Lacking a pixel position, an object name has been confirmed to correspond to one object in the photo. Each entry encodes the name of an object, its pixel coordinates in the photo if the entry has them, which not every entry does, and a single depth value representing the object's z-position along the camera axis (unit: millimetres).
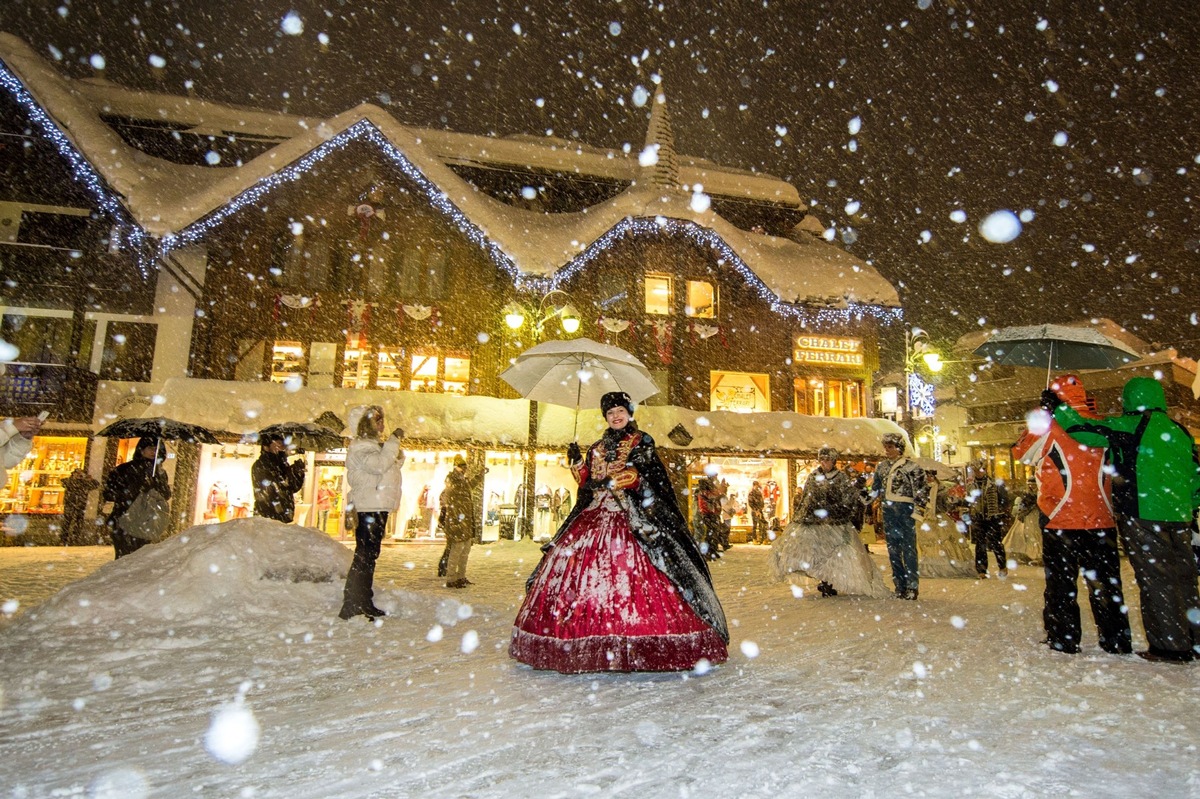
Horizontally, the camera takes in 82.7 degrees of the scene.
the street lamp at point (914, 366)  20312
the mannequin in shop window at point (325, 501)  17812
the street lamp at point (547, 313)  17547
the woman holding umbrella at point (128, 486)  8266
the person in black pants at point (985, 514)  11215
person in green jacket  4488
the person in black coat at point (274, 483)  8898
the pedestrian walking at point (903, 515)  8031
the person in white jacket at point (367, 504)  6074
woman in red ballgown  4066
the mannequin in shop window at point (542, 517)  19094
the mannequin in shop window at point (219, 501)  17109
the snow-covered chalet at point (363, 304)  17156
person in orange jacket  4742
